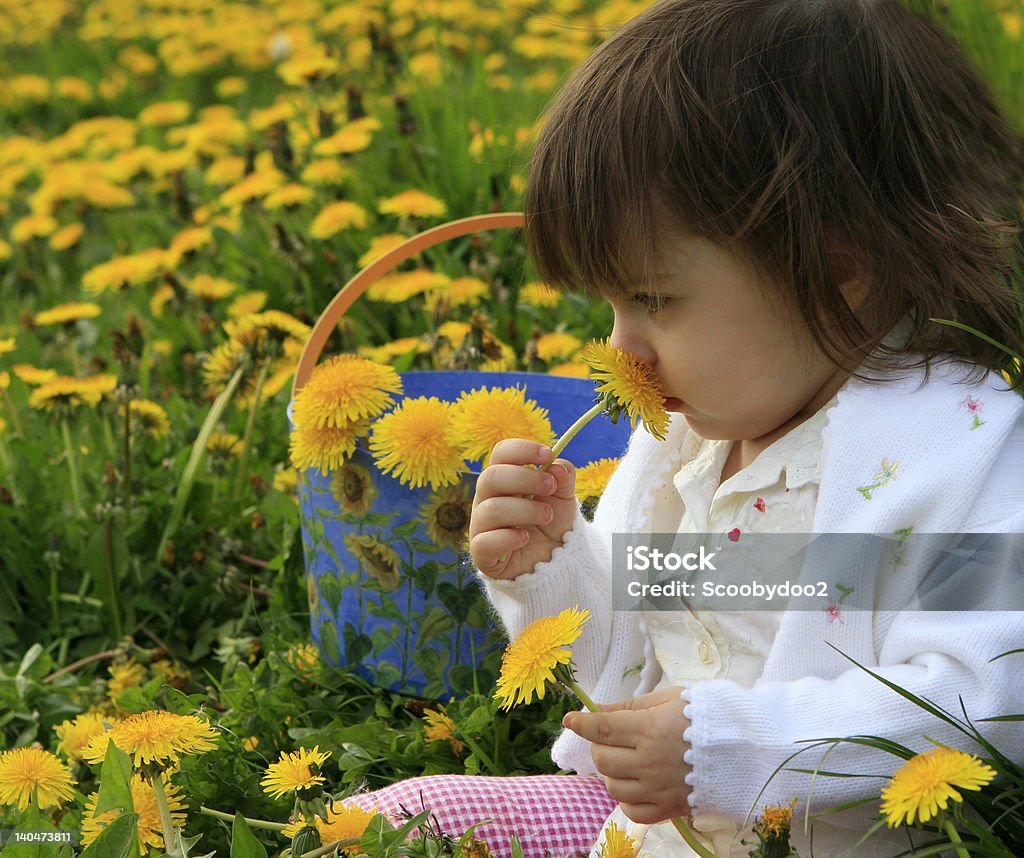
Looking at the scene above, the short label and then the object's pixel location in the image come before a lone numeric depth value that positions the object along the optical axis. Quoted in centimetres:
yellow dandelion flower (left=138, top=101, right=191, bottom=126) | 351
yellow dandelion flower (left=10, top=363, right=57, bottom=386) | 193
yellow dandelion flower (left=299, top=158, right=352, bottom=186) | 243
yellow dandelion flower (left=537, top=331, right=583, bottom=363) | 192
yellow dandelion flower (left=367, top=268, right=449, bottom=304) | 205
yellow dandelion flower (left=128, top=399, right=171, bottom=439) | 188
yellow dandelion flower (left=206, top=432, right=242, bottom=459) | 196
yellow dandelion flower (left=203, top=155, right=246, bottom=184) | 277
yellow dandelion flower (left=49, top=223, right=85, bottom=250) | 277
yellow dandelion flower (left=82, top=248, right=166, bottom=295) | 228
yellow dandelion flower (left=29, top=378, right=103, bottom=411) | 182
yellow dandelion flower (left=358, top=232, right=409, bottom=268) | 220
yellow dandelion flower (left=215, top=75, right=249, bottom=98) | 385
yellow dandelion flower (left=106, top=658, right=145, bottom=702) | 162
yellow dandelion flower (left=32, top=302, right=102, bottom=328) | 211
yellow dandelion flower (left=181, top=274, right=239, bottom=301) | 232
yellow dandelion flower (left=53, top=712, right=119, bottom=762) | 138
